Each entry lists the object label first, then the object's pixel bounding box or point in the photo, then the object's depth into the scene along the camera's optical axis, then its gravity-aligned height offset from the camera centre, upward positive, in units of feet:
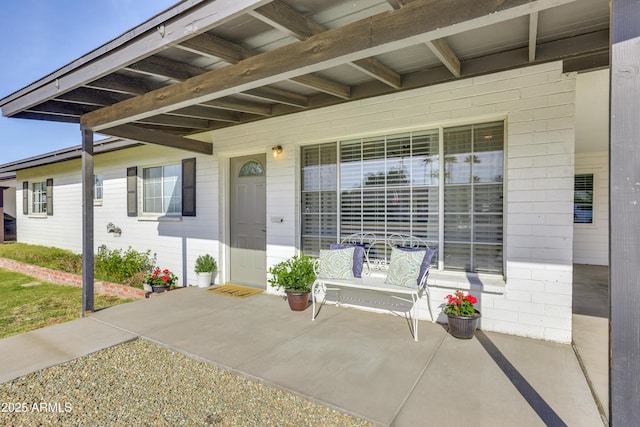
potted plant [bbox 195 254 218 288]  17.71 -3.20
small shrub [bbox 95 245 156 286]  20.03 -3.47
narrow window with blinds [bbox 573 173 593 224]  24.41 +0.89
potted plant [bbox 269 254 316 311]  13.35 -2.89
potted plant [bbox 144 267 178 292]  17.08 -3.74
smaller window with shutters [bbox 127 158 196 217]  19.15 +1.35
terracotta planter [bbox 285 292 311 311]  13.30 -3.59
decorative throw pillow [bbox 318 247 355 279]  12.42 -2.02
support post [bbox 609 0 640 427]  4.74 -0.05
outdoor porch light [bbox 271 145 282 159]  15.51 +2.85
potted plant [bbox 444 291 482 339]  10.19 -3.25
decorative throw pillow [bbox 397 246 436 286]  11.10 -1.79
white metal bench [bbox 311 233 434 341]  11.38 -2.20
